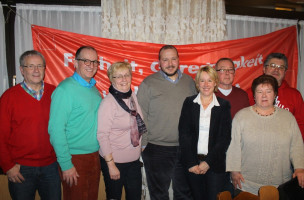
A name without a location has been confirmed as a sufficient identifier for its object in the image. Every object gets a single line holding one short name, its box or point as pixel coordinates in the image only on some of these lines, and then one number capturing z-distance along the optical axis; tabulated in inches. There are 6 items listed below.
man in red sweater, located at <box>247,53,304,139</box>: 91.7
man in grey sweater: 88.9
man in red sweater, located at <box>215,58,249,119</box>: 89.7
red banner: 108.8
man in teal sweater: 69.4
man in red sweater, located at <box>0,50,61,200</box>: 71.0
